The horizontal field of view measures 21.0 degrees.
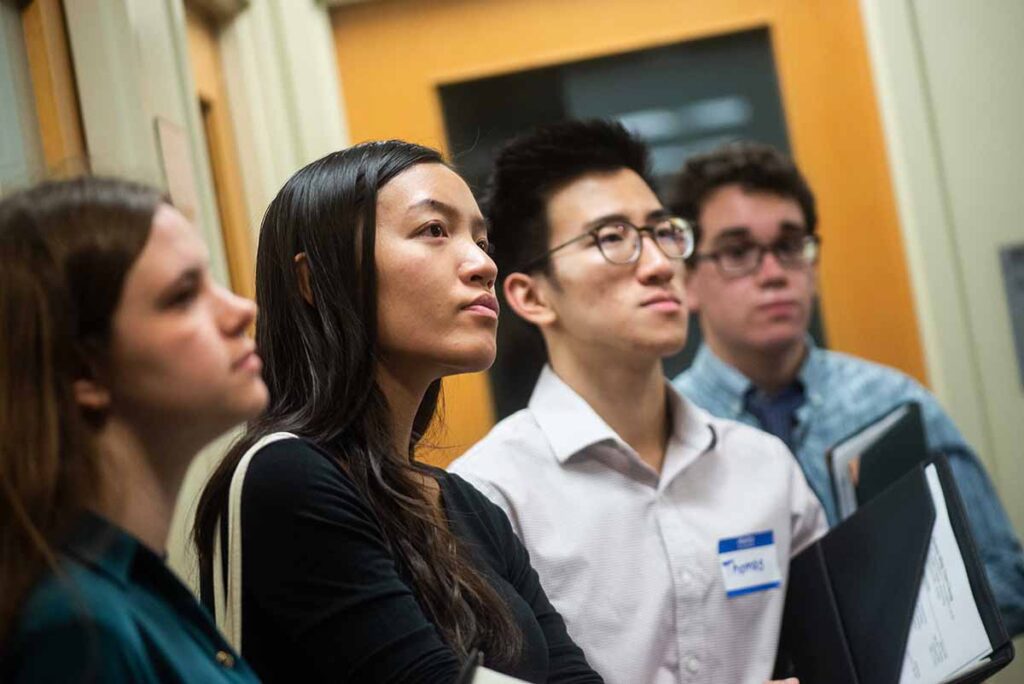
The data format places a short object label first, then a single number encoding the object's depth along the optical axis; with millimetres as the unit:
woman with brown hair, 1557
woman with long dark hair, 2101
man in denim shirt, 2758
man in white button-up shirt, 2444
